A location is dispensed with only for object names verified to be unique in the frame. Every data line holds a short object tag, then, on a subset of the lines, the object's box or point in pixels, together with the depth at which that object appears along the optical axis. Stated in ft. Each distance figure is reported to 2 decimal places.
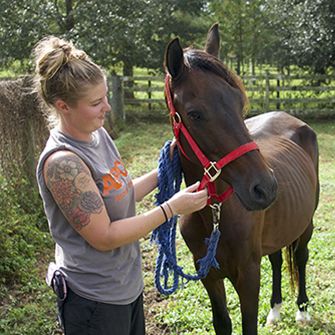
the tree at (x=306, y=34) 43.92
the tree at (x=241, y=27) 57.21
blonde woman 5.41
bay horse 6.40
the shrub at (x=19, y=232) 13.29
